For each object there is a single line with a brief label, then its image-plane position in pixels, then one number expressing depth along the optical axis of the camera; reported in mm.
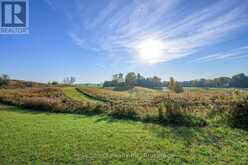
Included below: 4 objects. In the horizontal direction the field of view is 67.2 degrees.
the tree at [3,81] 38500
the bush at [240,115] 7992
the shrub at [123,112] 10313
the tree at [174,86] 38988
